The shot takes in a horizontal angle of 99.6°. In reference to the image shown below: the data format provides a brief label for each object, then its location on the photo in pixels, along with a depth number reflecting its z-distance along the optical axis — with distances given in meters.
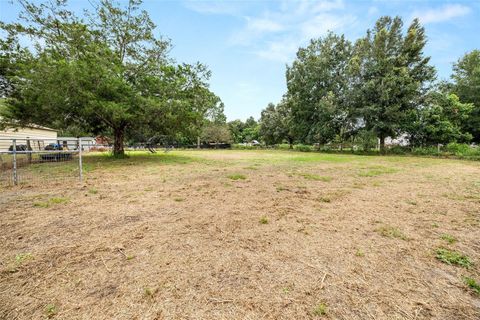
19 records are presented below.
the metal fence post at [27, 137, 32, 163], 6.92
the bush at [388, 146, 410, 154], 19.26
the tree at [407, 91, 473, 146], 16.92
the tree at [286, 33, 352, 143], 22.08
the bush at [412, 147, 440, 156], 17.10
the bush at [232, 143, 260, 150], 38.49
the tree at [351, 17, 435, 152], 17.97
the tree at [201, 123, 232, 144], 36.52
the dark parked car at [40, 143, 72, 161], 7.27
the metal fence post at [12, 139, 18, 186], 4.99
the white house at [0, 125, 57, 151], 8.70
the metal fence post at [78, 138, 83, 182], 5.78
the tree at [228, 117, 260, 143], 52.03
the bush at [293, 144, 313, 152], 28.19
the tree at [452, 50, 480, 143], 21.22
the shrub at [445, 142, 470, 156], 15.39
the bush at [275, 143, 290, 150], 34.28
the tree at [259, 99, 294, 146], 32.75
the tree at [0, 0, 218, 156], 9.84
